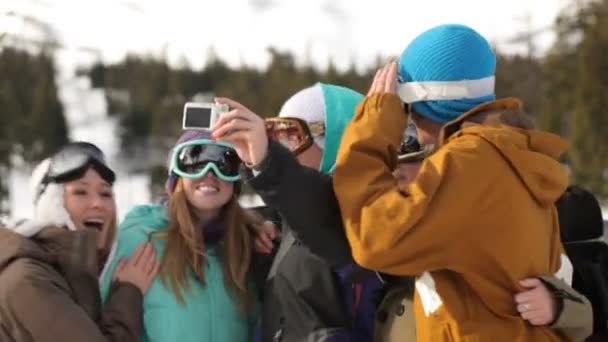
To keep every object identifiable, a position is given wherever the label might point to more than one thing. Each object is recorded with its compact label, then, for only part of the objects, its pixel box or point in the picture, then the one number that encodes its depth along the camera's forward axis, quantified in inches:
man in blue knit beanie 165.6
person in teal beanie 171.9
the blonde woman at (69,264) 183.5
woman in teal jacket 195.7
